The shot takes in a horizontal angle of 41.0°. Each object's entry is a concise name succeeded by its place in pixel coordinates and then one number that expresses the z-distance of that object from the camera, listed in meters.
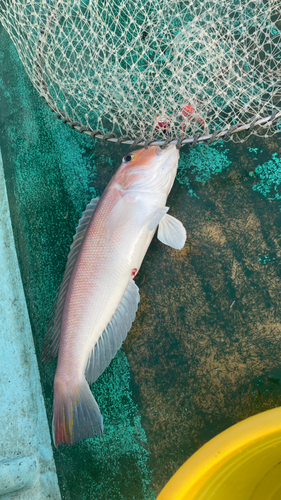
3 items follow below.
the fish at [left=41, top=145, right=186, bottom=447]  0.47
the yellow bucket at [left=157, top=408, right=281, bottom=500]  0.37
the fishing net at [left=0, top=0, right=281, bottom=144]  0.48
